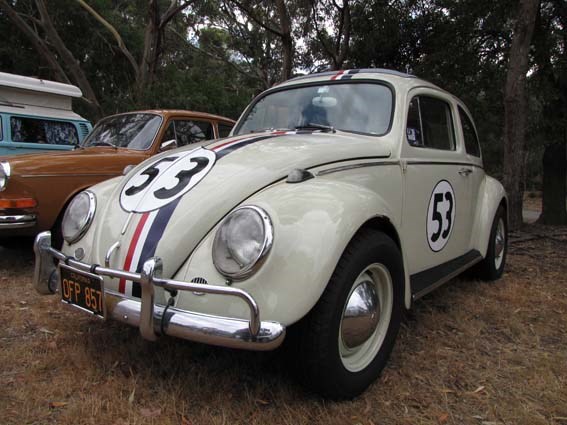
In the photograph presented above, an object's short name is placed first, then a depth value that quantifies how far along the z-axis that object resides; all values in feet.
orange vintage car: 12.98
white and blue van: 21.39
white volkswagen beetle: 5.98
